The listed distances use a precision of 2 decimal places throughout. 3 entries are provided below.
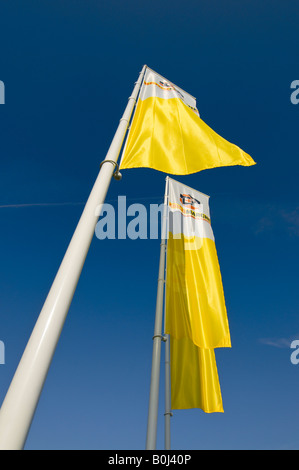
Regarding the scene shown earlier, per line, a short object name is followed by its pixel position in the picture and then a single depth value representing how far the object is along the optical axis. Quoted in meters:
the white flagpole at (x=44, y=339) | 2.48
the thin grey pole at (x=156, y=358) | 6.77
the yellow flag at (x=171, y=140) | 6.09
